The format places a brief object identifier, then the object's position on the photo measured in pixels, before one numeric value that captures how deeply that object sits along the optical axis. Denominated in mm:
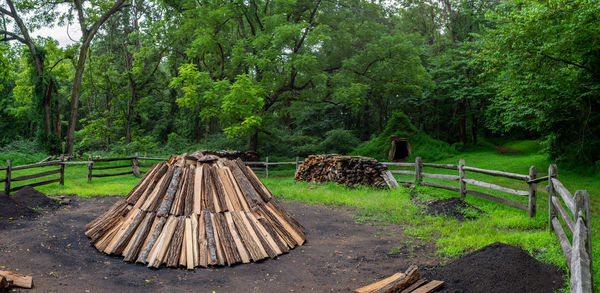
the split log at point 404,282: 3828
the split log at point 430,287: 3706
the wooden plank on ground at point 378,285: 3989
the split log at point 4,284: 3730
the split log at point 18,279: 3967
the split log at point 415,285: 3824
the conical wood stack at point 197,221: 5152
